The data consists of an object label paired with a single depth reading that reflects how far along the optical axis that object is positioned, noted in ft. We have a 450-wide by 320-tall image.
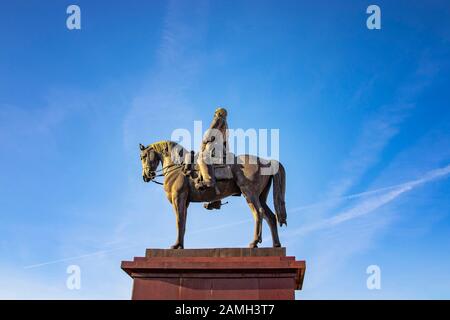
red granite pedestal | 35.83
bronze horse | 40.65
